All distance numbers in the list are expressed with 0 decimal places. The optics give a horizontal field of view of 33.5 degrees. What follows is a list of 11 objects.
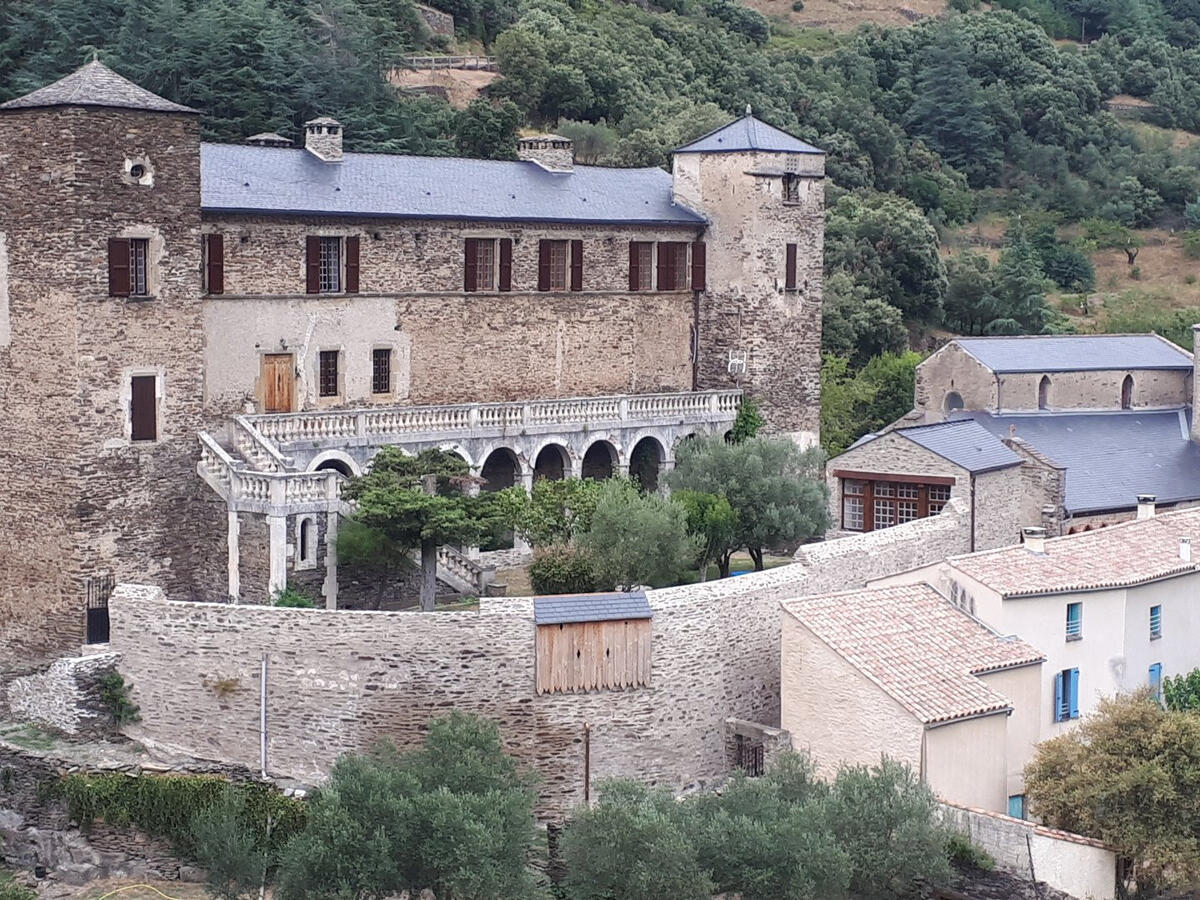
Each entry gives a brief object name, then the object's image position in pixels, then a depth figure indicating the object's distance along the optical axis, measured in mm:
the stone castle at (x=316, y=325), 37719
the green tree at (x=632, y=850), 28203
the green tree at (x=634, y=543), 37781
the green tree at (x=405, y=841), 28484
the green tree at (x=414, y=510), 37625
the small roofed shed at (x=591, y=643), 32812
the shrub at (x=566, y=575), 37875
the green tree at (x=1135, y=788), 29938
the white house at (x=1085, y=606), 35625
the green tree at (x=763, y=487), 42562
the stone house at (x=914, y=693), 31578
